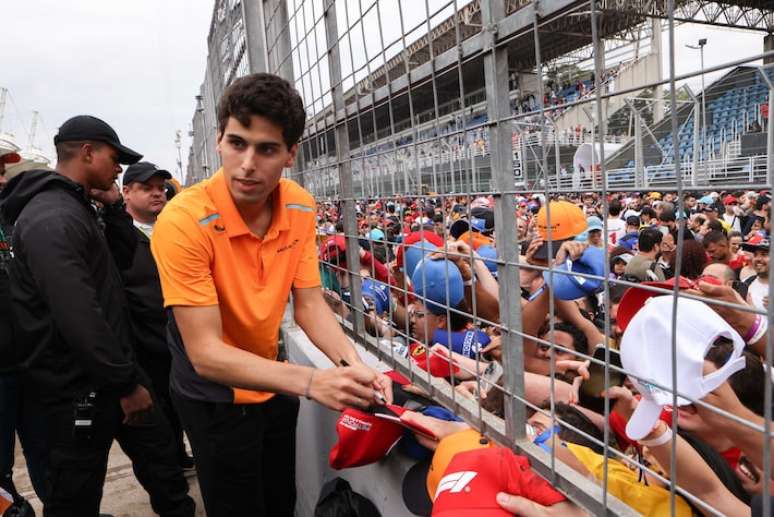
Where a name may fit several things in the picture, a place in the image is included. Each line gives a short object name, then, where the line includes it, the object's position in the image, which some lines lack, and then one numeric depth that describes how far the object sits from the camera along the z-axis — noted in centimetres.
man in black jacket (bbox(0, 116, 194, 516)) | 200
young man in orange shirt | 143
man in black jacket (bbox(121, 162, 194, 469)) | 288
